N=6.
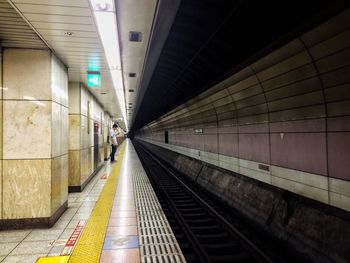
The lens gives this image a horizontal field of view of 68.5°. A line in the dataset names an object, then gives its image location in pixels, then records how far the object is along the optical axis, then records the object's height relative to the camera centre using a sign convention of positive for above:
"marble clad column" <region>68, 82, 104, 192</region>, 7.46 -0.01
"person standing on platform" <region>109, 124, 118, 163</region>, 14.12 -0.08
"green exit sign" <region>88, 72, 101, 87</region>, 6.62 +1.49
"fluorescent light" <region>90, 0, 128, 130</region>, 3.46 +1.77
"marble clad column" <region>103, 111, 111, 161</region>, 15.32 -0.77
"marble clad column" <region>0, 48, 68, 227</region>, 4.52 -0.01
